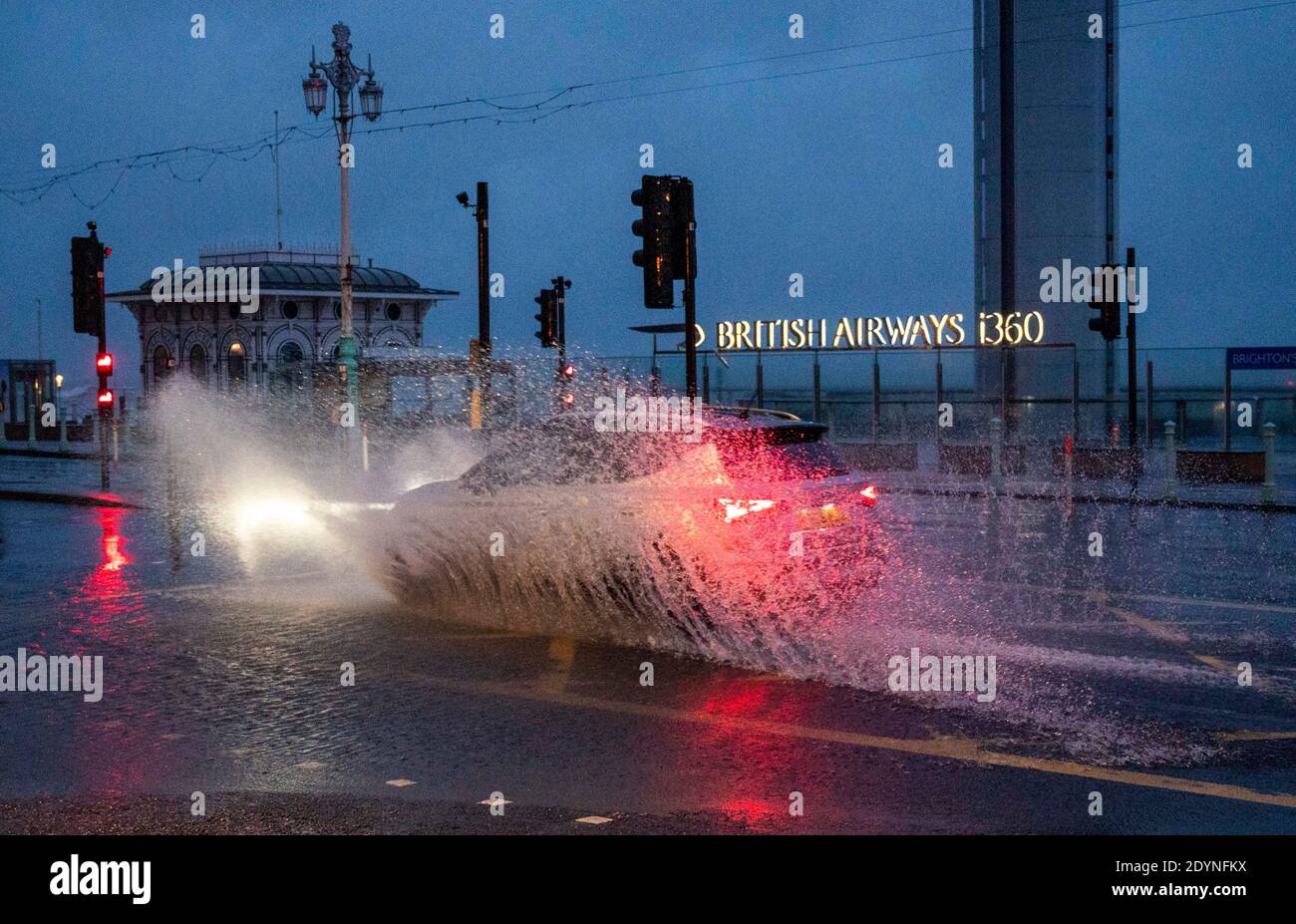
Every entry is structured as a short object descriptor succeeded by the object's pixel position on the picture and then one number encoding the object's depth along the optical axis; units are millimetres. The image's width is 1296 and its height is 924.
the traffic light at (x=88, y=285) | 27234
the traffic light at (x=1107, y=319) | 28828
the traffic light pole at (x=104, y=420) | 26672
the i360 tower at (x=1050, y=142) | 37375
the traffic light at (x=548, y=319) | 30391
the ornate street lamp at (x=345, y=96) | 30406
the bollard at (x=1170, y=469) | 22594
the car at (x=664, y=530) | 10047
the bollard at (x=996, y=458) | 25094
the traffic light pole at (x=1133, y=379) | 29297
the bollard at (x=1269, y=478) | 21611
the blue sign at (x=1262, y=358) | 25844
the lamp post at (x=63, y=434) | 44250
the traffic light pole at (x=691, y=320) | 18438
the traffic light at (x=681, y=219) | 18328
